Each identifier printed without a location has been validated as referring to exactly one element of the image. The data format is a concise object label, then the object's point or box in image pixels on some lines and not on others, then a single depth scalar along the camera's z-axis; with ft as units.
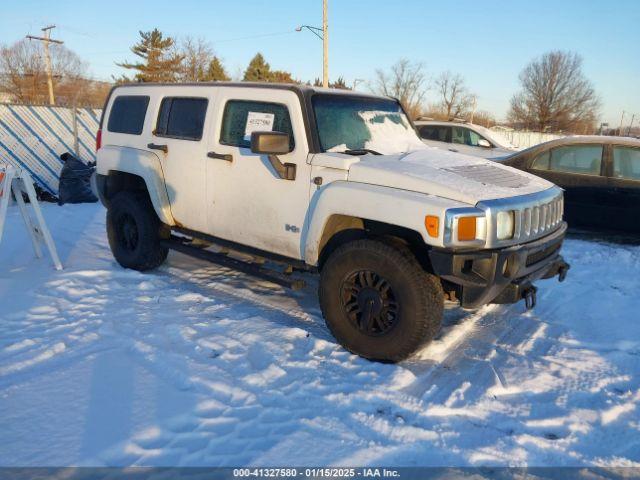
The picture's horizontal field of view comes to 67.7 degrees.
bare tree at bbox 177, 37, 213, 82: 134.02
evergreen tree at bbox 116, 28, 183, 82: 136.15
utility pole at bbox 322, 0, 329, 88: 71.51
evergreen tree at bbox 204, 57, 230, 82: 137.40
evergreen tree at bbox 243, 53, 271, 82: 138.62
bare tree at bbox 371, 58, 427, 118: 163.12
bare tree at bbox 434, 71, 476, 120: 181.27
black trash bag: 31.42
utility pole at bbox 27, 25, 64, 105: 120.01
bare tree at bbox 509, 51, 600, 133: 188.55
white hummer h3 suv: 10.27
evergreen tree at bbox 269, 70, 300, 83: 126.06
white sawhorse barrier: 16.44
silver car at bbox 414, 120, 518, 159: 38.45
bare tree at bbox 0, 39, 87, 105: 142.81
